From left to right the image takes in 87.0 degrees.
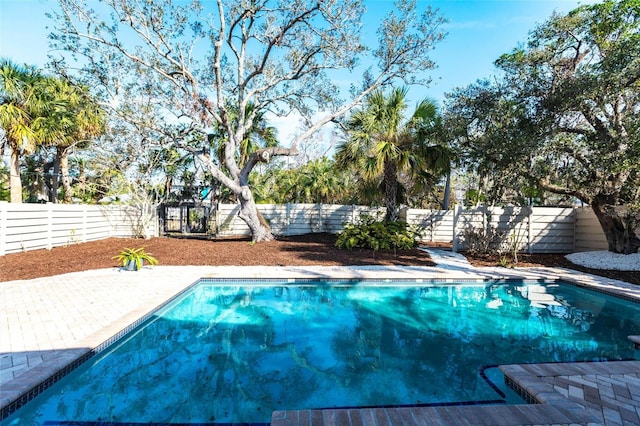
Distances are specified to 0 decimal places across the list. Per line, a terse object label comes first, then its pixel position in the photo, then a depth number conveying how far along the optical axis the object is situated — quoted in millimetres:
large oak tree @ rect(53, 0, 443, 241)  10969
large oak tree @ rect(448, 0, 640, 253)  7812
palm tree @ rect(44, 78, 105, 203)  12531
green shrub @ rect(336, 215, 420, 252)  11281
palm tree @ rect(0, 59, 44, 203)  11484
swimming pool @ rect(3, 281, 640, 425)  3070
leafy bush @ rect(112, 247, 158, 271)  8094
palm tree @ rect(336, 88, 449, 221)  10734
